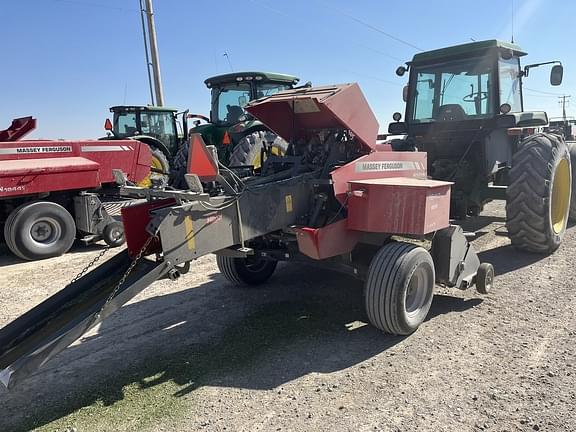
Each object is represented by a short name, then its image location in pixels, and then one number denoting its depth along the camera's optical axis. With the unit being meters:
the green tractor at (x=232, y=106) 9.03
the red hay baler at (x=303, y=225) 3.05
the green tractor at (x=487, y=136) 5.59
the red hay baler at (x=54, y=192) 6.79
